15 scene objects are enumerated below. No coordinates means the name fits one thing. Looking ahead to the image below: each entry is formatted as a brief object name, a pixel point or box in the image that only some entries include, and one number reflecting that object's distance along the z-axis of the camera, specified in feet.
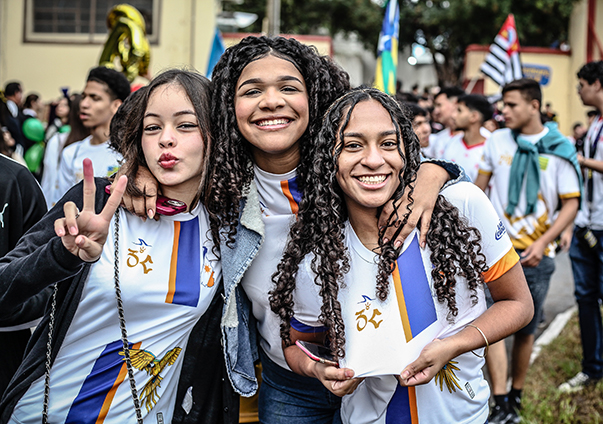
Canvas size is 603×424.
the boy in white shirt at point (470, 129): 20.12
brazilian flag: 20.63
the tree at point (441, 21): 67.36
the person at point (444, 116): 24.65
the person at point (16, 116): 27.81
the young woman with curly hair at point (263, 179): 7.48
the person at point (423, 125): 19.71
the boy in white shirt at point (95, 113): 15.79
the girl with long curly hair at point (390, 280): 6.38
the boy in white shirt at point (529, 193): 13.71
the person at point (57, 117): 27.43
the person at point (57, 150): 17.52
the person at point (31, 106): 32.23
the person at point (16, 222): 7.12
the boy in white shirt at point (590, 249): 15.08
